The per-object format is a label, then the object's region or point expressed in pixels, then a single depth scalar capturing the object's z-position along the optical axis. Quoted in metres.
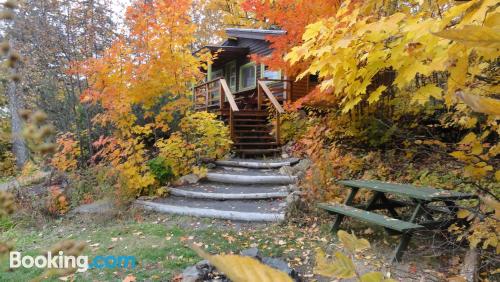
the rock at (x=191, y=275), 3.50
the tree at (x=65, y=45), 8.83
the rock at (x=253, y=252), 3.83
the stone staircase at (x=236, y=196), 5.70
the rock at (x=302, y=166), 7.03
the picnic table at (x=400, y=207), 3.63
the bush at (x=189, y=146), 7.24
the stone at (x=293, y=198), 5.42
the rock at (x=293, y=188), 6.12
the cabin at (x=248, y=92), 10.05
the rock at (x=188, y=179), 7.39
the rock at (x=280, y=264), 3.51
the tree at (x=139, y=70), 6.70
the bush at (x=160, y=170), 7.10
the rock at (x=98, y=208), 6.14
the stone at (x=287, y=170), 7.18
